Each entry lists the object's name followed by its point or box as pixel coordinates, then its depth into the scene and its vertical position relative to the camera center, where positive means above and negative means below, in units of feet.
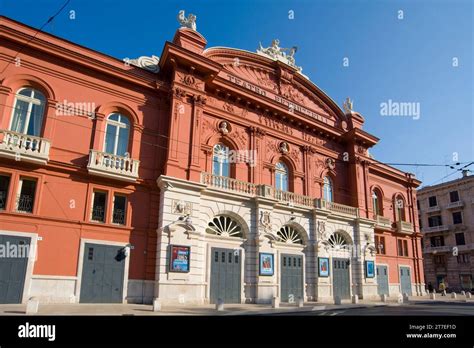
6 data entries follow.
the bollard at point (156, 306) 46.90 -6.29
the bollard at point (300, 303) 60.87 -7.07
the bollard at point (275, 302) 58.39 -6.72
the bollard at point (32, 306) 38.91 -5.55
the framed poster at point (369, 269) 87.84 -1.05
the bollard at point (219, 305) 51.57 -6.59
